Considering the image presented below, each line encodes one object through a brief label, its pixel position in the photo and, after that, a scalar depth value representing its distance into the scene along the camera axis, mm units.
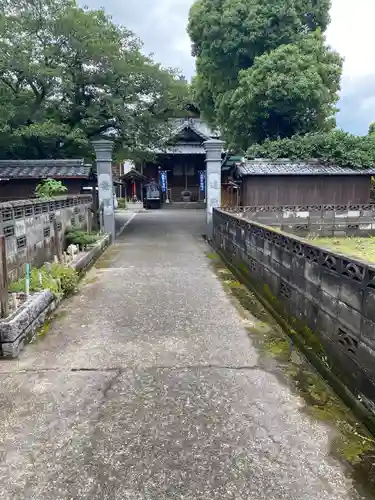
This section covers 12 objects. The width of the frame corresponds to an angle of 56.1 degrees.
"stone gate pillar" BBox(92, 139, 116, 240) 15305
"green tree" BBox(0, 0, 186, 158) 16641
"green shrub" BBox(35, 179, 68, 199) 12319
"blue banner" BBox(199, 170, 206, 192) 34753
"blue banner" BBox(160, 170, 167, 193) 35594
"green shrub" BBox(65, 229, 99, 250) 10727
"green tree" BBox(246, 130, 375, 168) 17516
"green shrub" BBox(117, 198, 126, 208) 35022
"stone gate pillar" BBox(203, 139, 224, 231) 15516
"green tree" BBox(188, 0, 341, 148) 20453
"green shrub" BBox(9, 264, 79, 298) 6184
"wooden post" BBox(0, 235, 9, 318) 4797
